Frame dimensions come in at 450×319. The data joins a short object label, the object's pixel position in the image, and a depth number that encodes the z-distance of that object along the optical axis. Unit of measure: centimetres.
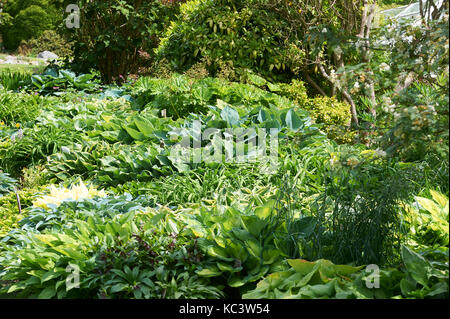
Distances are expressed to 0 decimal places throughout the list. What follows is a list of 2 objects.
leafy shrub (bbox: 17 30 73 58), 2002
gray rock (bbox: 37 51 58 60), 2130
